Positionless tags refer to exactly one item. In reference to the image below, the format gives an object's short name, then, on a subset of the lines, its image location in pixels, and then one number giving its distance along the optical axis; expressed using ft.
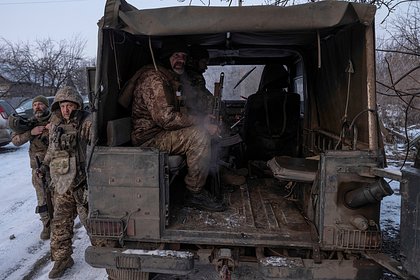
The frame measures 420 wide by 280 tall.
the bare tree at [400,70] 20.85
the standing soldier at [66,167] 11.95
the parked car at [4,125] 34.99
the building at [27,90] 69.09
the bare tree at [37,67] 71.00
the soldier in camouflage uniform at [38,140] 14.34
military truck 8.73
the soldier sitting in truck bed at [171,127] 11.17
